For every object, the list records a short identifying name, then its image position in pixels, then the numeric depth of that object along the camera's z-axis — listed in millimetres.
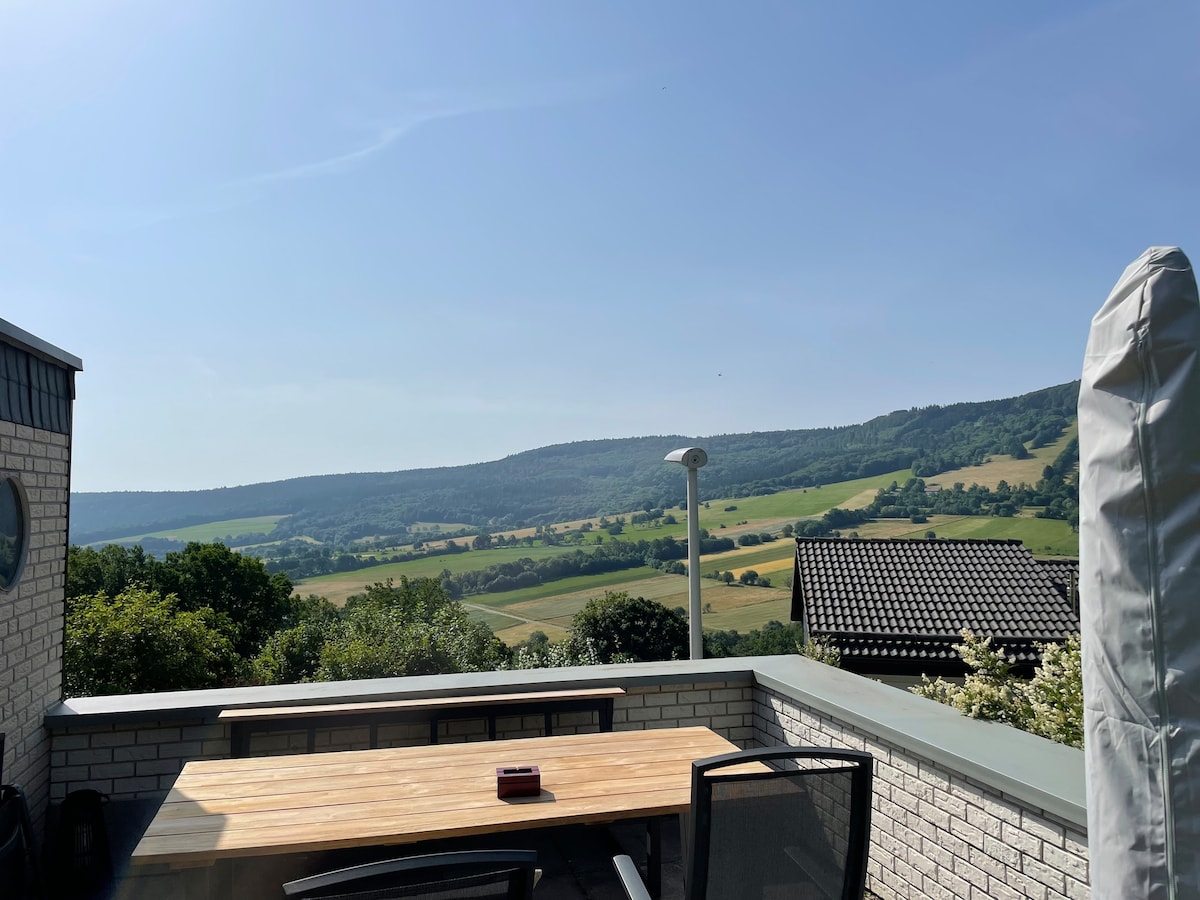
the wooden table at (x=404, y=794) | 2207
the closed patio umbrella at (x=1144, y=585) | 1100
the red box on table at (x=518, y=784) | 2494
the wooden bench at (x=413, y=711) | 3602
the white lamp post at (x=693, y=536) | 5246
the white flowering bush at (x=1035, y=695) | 3045
